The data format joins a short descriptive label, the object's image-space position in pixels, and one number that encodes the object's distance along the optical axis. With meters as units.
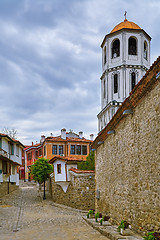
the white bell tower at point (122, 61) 35.06
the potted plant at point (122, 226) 8.45
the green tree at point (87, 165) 23.93
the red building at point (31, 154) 43.69
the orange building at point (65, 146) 38.91
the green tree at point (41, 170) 26.08
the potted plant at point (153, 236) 6.10
